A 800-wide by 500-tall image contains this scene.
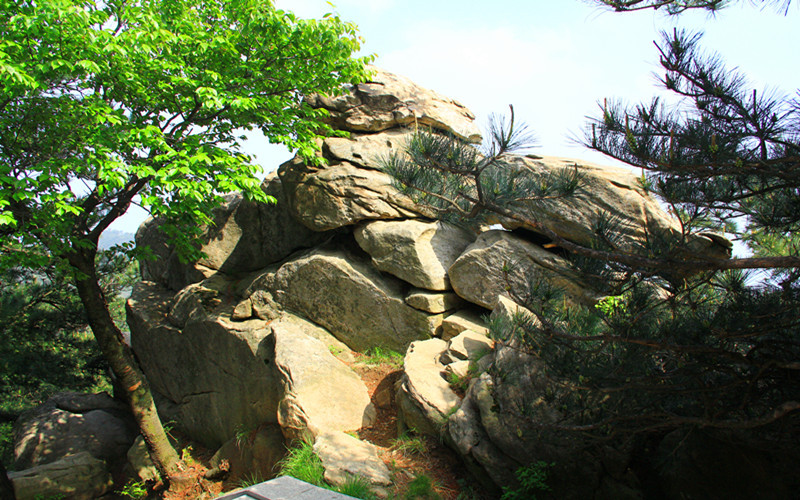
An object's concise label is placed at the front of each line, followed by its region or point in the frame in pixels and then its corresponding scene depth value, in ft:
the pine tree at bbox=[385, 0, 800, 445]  9.89
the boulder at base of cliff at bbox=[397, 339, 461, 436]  18.90
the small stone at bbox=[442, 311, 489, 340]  25.30
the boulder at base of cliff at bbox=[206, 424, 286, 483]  22.81
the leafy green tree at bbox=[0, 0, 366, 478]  19.83
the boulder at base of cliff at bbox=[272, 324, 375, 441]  20.71
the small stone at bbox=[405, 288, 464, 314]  26.78
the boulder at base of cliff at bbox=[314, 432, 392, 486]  16.99
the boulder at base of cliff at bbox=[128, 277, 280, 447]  25.98
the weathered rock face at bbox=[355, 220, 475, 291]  27.40
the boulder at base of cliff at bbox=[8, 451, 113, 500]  24.48
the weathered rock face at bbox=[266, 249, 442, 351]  27.63
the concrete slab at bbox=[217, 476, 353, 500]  11.28
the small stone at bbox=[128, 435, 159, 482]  27.45
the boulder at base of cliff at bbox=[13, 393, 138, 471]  30.04
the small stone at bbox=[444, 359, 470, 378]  20.31
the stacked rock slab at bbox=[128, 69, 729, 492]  22.62
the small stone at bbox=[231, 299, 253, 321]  29.55
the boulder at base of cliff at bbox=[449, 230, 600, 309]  25.04
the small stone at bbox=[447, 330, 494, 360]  21.50
